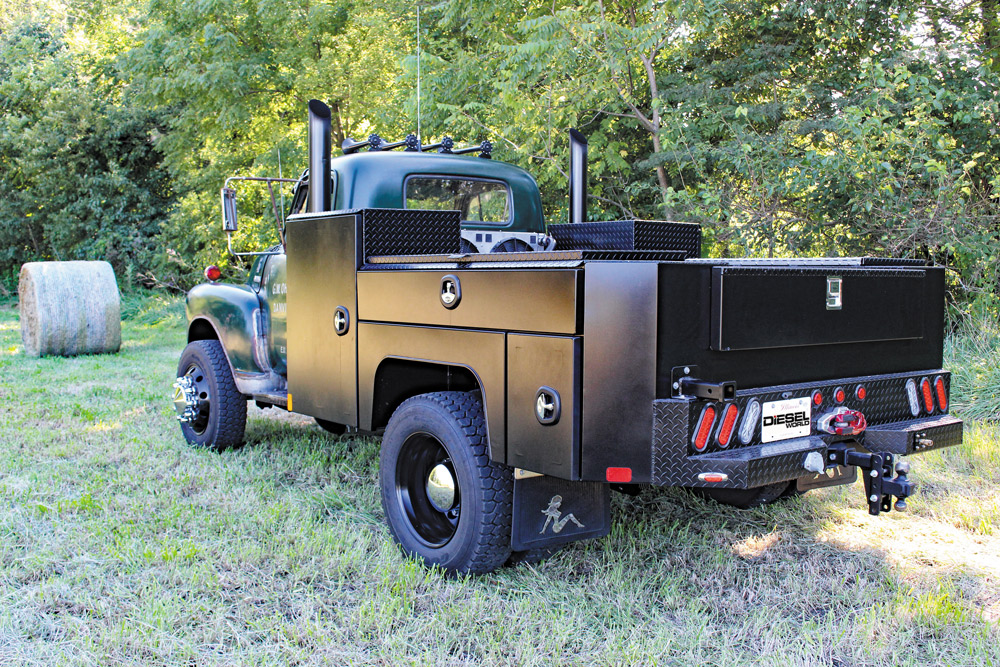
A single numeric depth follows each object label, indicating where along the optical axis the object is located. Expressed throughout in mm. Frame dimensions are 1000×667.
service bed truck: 2902
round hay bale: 10414
